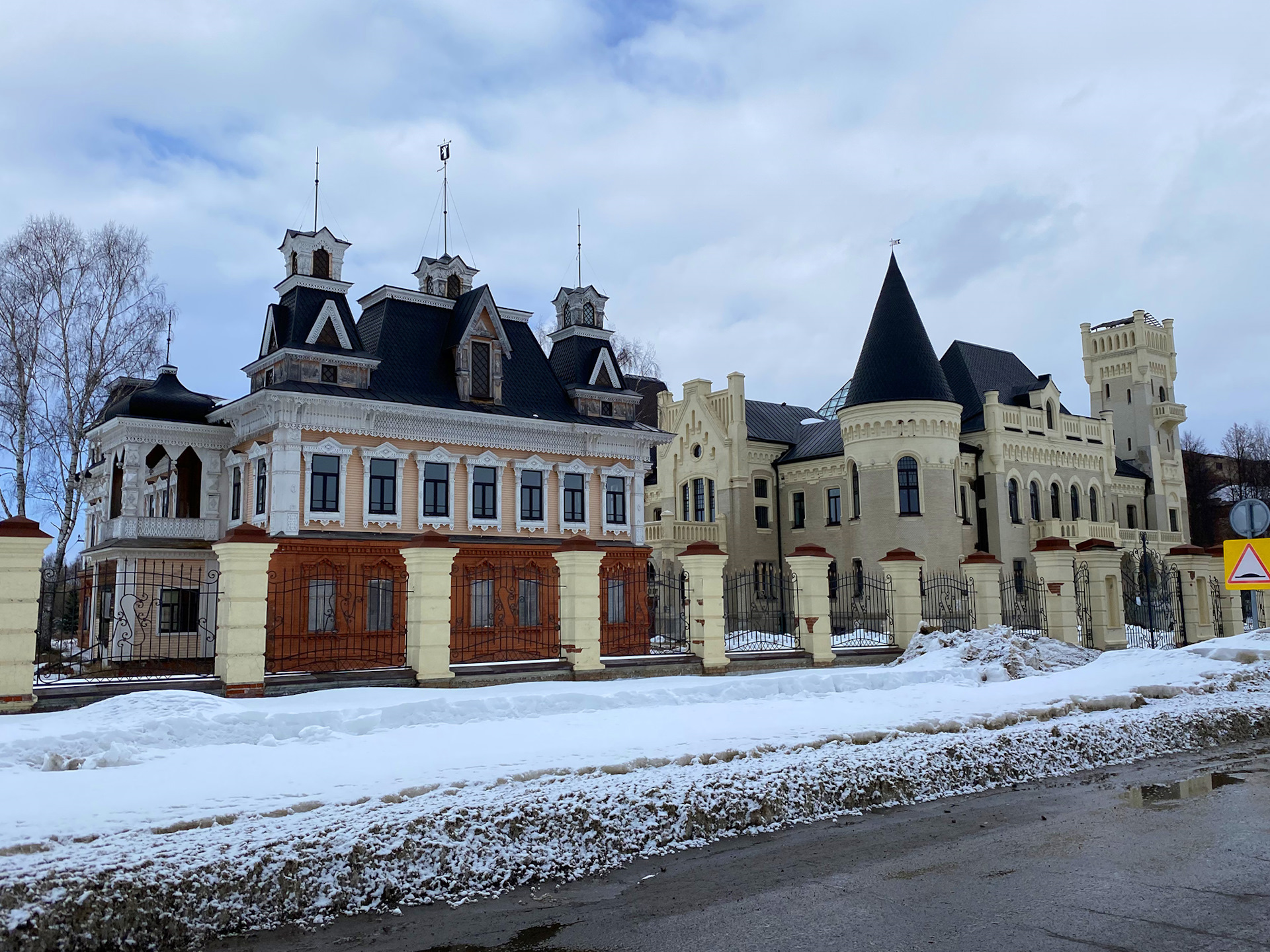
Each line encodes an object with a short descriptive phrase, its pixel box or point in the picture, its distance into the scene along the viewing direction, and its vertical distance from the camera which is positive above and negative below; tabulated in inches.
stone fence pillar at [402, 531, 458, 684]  532.1 -1.4
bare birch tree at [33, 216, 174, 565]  1091.9 +300.2
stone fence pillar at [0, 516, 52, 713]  422.3 +1.7
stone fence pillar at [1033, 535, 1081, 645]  826.2 +7.8
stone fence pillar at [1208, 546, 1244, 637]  1014.4 -16.0
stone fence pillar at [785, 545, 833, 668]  706.2 -2.1
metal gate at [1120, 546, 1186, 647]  978.1 -27.8
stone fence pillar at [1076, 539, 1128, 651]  883.4 +1.4
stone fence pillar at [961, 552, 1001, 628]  808.9 +8.6
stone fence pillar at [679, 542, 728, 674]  643.5 -3.9
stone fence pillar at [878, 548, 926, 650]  774.5 +5.7
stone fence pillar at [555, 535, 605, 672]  586.2 +0.9
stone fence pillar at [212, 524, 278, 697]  476.1 -1.1
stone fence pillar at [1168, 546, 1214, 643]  988.6 +4.6
